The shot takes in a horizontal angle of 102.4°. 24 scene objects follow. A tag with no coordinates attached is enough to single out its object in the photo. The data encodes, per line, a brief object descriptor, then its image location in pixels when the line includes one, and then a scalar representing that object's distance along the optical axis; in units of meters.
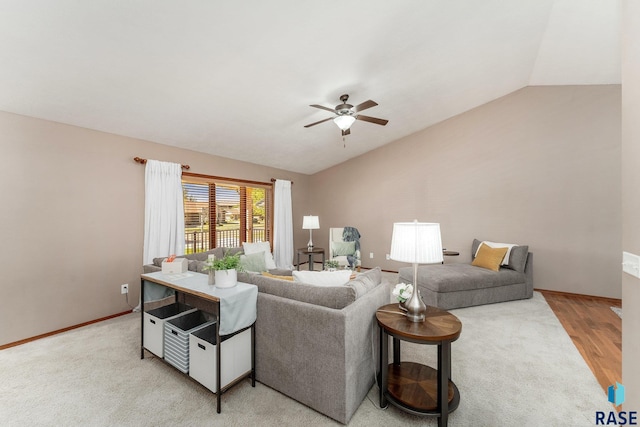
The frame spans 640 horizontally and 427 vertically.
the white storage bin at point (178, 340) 2.01
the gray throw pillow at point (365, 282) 1.93
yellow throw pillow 4.02
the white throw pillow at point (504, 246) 4.11
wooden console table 1.77
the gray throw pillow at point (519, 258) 3.96
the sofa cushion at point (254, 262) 3.64
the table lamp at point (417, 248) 1.72
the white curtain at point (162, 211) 3.62
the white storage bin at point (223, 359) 1.82
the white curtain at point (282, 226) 5.79
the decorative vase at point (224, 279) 2.04
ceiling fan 3.08
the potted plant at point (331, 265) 3.85
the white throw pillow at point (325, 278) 2.10
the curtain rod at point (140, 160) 3.51
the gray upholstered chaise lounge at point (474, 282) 3.59
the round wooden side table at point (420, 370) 1.55
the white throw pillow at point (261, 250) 3.93
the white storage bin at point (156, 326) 2.21
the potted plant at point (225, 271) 2.04
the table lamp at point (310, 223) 5.46
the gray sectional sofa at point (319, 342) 1.65
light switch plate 1.38
